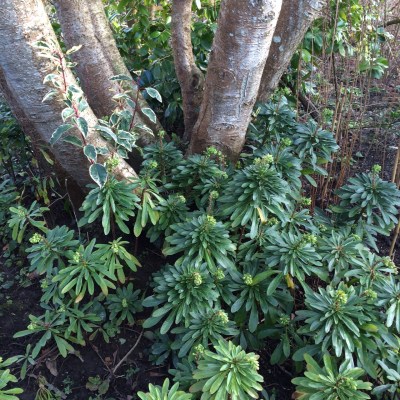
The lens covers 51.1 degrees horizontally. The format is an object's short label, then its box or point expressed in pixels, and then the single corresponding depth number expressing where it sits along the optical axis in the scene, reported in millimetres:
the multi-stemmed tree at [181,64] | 1925
